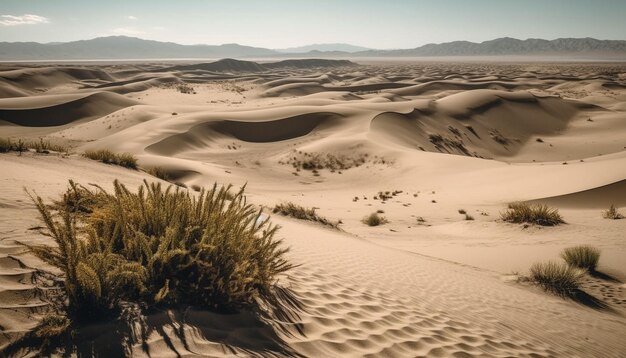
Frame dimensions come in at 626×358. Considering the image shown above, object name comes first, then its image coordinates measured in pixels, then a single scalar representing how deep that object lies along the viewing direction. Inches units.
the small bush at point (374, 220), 460.8
